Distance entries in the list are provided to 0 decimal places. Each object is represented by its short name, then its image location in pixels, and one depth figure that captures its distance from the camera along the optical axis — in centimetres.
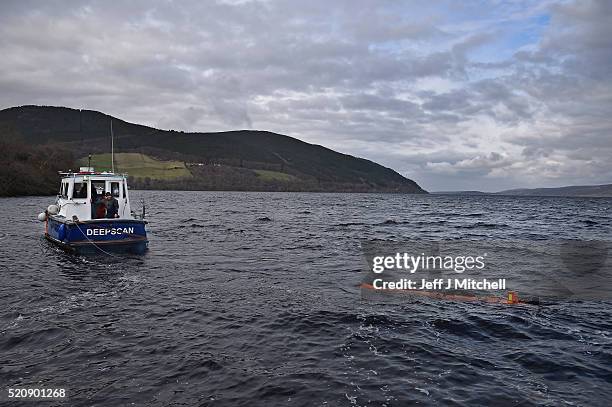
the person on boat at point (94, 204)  2518
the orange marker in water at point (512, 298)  1517
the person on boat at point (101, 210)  2455
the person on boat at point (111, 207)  2444
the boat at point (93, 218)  2305
